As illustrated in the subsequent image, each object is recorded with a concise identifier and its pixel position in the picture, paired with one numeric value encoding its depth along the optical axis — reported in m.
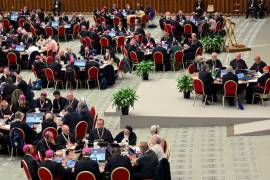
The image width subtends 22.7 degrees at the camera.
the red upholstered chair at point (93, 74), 23.38
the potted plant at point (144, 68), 23.77
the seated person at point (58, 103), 19.32
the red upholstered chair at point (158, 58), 25.48
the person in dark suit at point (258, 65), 21.39
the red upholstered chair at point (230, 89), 19.55
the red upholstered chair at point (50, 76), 23.59
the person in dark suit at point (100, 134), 16.03
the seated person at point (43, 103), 19.25
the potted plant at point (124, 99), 19.11
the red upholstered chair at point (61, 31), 32.19
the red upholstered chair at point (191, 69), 22.27
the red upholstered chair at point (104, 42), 28.75
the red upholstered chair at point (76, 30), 32.52
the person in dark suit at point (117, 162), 13.77
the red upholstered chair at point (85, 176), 13.59
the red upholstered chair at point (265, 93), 19.69
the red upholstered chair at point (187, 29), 30.84
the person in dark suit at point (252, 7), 37.34
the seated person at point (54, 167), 13.80
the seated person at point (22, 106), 18.77
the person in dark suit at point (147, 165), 13.99
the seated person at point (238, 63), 21.81
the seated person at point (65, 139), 15.71
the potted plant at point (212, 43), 28.42
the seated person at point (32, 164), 14.29
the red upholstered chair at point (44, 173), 13.73
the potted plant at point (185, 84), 20.73
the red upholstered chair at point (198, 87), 20.11
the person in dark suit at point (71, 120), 17.31
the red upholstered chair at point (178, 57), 25.54
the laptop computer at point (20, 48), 27.23
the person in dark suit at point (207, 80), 20.06
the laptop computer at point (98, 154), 14.60
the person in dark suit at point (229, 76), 19.55
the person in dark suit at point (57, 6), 40.97
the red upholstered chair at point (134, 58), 25.77
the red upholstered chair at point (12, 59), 26.39
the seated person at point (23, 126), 16.86
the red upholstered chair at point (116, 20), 34.09
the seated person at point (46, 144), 15.27
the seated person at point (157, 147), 14.22
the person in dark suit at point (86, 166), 13.75
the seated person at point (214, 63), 22.03
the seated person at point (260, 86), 19.77
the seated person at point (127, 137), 15.76
